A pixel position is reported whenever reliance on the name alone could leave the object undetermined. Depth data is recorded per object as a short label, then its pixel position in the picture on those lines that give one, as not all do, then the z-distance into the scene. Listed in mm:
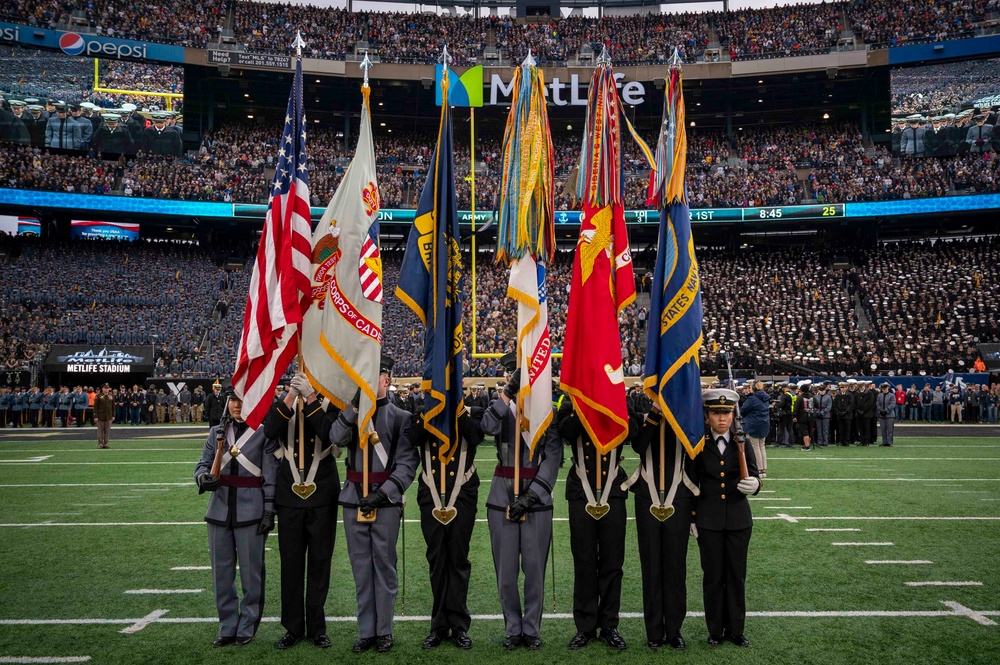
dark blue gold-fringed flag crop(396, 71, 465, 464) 6262
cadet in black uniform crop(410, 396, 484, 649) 5801
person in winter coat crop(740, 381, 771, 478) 14023
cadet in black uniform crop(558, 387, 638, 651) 5723
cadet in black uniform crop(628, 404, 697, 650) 5688
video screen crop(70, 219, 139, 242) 43738
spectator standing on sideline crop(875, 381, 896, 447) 19688
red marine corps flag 6141
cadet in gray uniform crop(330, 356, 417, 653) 5688
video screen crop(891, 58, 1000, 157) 39812
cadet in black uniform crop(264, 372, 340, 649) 5781
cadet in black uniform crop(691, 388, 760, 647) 5695
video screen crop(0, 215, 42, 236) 43656
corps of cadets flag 6383
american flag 6480
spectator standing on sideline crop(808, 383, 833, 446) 20562
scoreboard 38188
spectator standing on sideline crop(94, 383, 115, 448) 18766
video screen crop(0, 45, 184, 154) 40812
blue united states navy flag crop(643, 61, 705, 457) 6012
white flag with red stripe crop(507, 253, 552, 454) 6121
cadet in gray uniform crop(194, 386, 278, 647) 5781
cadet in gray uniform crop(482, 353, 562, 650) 5723
